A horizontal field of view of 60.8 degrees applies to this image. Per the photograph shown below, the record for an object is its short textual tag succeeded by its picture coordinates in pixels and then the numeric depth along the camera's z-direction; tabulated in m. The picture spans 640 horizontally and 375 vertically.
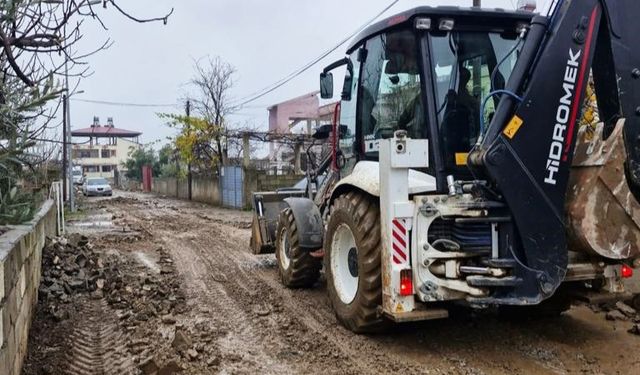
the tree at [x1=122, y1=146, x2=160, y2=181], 49.41
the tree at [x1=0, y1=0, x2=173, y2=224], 3.02
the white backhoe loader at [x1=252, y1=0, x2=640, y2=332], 3.99
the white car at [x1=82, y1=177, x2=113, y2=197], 34.03
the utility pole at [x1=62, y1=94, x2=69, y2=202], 20.02
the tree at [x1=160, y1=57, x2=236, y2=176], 26.75
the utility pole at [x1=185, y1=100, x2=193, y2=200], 29.38
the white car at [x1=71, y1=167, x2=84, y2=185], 40.65
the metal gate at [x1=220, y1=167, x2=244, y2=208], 21.56
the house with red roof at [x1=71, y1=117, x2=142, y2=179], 63.81
